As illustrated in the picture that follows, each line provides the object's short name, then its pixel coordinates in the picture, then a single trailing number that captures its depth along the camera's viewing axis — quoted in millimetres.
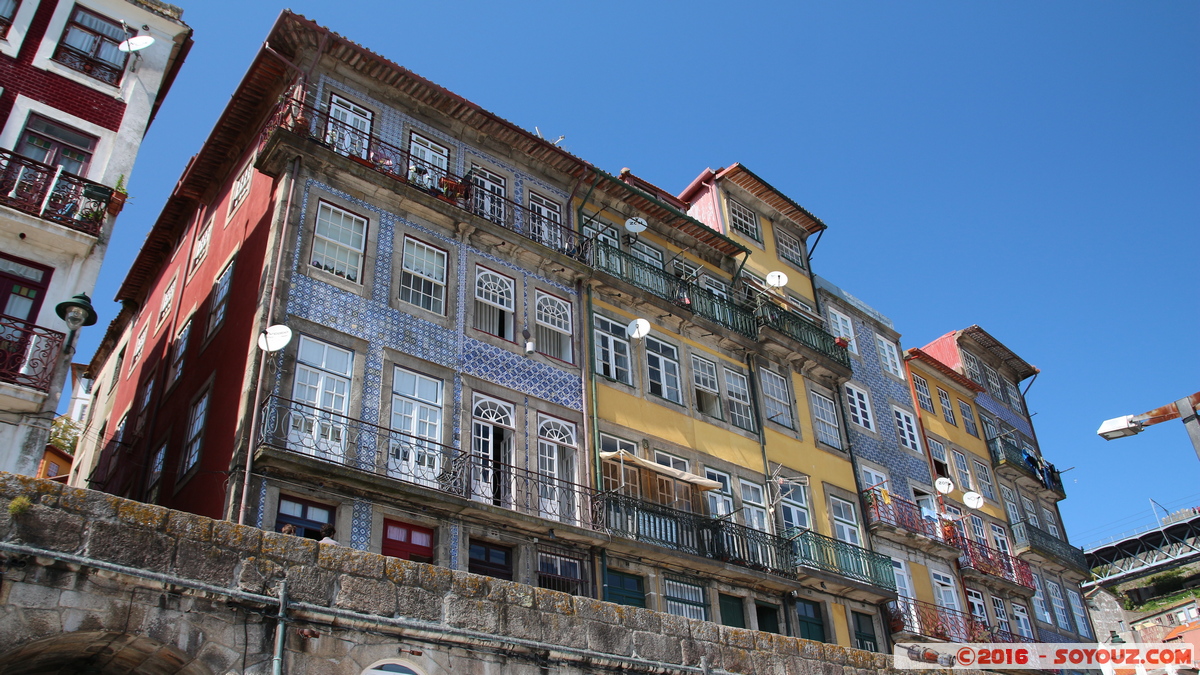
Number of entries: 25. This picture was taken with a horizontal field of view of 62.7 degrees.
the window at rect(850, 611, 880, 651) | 20312
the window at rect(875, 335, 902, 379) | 28125
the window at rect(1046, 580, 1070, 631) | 28812
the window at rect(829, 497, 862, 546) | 21578
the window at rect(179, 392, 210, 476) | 15141
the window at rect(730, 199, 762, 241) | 25438
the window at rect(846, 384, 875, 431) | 25000
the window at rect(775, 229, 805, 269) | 26438
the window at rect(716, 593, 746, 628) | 17703
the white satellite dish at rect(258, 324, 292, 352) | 13258
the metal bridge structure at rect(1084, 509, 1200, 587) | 45125
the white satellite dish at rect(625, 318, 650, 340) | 19094
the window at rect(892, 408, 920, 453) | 26625
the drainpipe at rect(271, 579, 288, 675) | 7758
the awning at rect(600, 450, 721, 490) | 16938
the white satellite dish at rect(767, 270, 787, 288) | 24172
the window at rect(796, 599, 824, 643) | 19141
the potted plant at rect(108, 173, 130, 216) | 14312
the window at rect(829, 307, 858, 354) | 26847
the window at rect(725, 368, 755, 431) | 20812
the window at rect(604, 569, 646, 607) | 16117
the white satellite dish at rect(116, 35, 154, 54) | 15453
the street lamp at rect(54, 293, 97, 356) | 12852
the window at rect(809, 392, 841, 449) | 23000
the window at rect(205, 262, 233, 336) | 16547
